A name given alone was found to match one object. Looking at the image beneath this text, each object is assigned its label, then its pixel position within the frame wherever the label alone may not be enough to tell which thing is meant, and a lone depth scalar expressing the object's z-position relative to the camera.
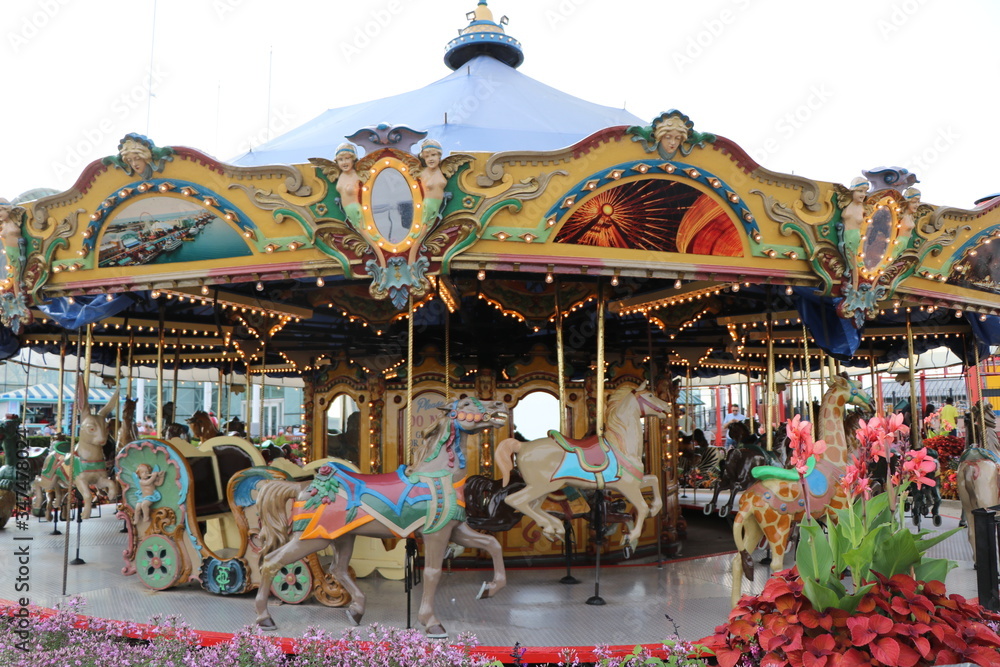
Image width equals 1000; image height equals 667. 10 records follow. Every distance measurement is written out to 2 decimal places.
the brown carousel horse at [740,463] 9.62
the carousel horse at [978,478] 7.68
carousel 5.45
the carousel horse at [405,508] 5.38
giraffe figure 5.51
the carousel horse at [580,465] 6.41
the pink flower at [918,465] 3.57
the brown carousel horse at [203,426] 10.20
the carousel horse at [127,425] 9.25
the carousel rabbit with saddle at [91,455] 8.20
